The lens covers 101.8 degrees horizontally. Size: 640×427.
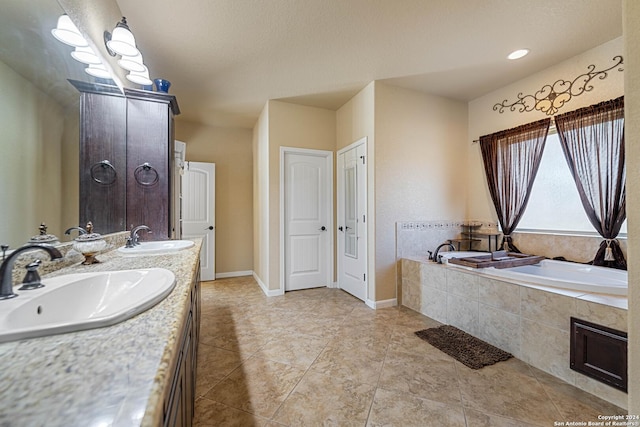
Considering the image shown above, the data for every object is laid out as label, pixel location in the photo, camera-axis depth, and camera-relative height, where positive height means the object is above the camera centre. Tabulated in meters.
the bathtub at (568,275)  1.74 -0.52
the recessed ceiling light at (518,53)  2.40 +1.49
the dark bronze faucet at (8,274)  0.74 -0.17
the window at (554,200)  2.57 +0.13
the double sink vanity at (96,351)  0.37 -0.27
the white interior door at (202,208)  4.11 +0.10
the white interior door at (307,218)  3.59 -0.07
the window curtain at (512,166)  2.80 +0.54
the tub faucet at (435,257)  2.73 -0.47
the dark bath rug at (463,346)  1.88 -1.06
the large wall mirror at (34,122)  0.89 +0.38
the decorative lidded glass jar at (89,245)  1.23 -0.15
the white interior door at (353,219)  3.14 -0.07
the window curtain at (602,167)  2.17 +0.41
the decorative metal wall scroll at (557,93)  2.37 +1.22
